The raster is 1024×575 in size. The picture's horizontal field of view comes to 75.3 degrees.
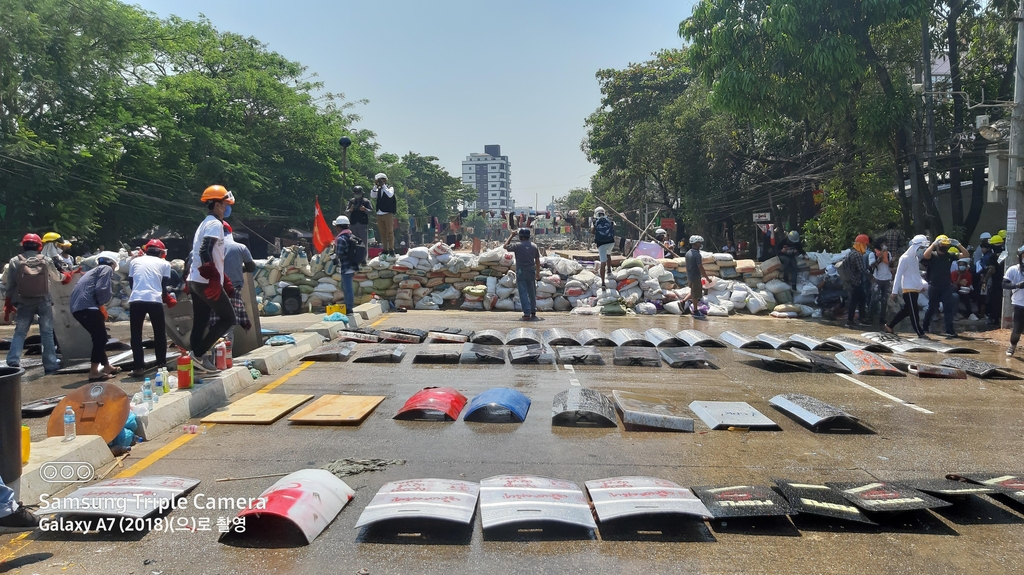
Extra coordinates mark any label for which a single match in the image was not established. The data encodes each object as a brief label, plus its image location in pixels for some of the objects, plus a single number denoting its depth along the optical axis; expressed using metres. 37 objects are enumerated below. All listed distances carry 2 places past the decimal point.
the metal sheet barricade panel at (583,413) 5.68
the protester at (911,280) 10.54
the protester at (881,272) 12.15
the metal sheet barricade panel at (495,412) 5.79
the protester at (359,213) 13.79
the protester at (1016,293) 8.85
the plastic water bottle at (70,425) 4.43
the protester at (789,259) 14.95
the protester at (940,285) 10.77
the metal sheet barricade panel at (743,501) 3.72
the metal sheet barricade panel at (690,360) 8.23
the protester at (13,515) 3.23
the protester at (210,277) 6.12
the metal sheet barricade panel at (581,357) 8.37
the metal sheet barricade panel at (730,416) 5.66
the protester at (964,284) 13.15
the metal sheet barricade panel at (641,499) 3.68
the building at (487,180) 198.00
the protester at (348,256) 10.80
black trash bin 3.57
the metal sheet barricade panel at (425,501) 3.58
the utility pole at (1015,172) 11.54
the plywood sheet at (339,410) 5.64
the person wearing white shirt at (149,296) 6.88
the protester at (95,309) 7.07
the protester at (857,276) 12.27
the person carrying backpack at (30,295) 7.54
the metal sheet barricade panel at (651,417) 5.56
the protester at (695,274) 12.92
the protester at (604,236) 14.29
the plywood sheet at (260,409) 5.69
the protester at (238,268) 7.09
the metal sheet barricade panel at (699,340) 9.59
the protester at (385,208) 13.96
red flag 15.62
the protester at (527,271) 12.31
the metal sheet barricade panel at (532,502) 3.60
